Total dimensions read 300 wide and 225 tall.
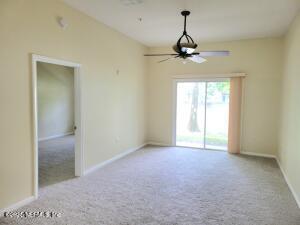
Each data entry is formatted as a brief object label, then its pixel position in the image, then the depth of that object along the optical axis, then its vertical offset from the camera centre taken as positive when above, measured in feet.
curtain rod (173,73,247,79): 19.22 +2.33
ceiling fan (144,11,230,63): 11.74 +2.73
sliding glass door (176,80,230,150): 20.70 -1.22
